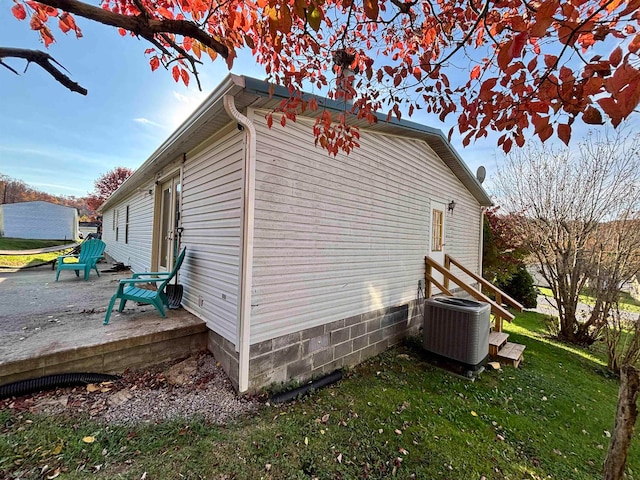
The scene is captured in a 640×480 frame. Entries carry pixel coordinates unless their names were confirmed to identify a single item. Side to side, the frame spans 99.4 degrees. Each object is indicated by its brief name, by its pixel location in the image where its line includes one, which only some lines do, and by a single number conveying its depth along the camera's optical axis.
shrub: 11.50
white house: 2.96
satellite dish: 8.38
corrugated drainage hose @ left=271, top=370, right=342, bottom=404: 3.04
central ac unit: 4.18
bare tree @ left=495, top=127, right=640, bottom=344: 6.65
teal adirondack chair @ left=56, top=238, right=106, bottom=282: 6.95
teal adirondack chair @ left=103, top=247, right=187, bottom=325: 3.57
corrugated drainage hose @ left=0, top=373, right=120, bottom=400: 2.38
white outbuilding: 26.78
